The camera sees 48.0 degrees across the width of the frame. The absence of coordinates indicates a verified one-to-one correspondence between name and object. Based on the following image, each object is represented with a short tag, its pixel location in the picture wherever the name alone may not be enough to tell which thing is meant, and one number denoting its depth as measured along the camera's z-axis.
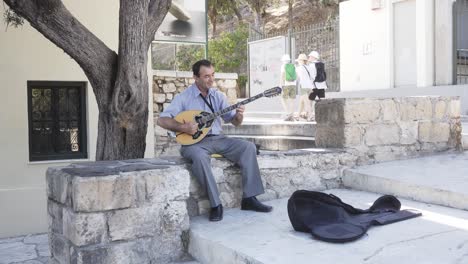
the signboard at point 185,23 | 8.90
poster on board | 15.48
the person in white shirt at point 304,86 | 10.52
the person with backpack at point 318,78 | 10.53
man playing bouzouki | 4.36
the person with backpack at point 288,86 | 11.09
